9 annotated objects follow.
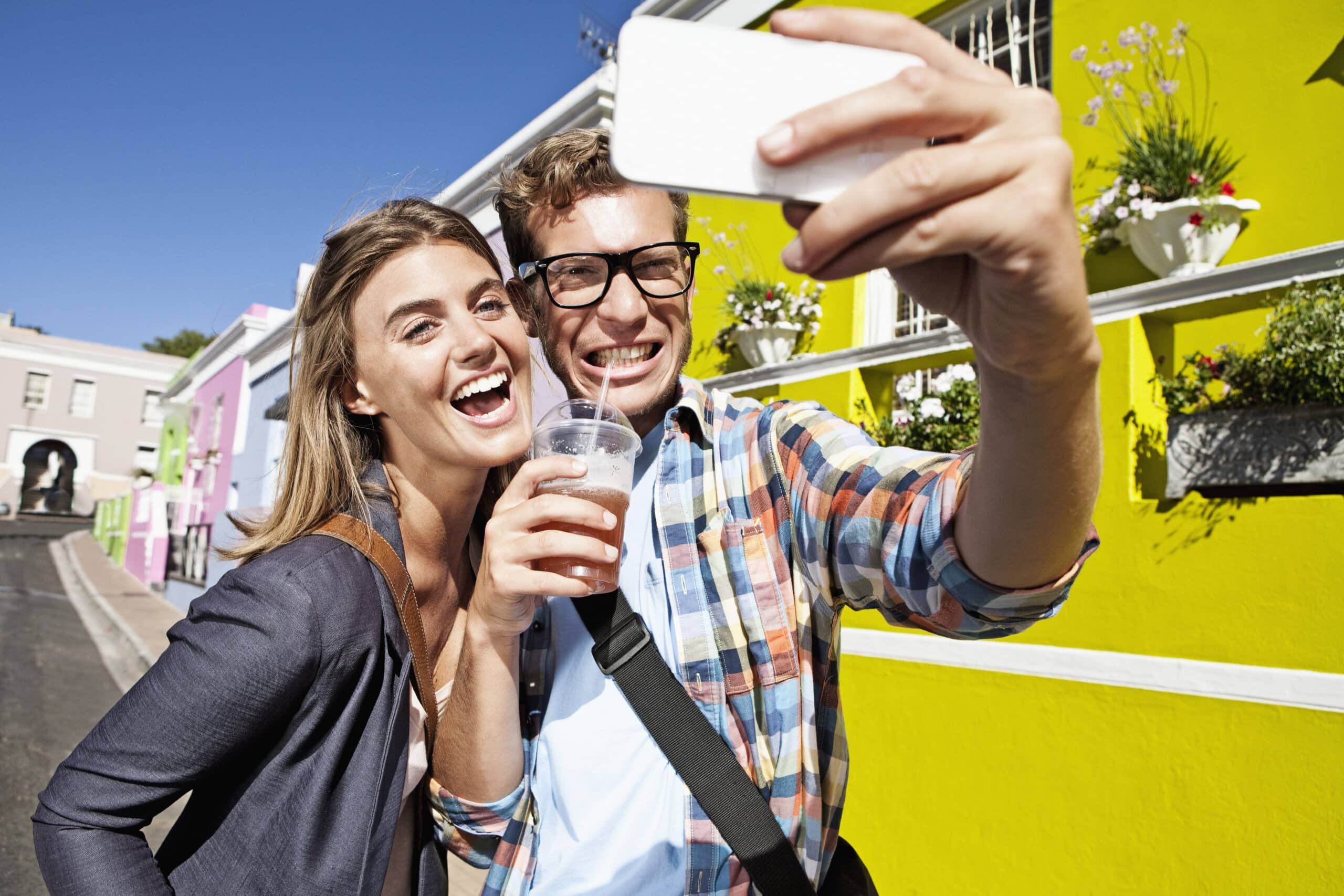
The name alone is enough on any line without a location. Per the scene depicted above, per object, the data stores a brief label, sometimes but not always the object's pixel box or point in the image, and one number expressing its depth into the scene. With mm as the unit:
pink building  16969
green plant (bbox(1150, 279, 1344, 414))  2715
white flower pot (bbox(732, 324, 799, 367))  5113
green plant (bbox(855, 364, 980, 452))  3850
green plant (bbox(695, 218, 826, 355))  5059
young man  708
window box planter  2775
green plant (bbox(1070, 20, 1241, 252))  3316
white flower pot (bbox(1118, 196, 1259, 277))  3236
